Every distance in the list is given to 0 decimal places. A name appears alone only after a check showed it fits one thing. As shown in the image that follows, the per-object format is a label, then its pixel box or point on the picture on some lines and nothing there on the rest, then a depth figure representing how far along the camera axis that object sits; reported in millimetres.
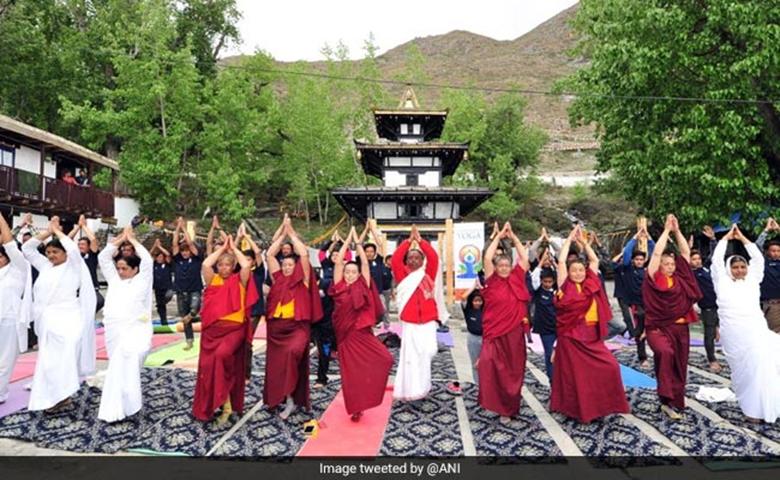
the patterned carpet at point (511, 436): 4500
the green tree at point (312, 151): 30688
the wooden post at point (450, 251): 16047
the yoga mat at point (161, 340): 9277
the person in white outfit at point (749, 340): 5102
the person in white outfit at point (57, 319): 5180
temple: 23078
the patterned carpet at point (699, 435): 4430
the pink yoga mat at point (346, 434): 4465
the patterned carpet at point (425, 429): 4535
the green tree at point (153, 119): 23453
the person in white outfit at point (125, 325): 4988
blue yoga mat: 6699
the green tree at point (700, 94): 12088
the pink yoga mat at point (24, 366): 6941
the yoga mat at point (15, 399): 5521
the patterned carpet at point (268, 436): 4469
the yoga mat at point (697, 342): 10047
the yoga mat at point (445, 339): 10638
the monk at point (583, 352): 4992
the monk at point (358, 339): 5211
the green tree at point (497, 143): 32938
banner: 15789
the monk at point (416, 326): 5770
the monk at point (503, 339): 5195
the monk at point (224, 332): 4977
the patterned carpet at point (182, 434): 4508
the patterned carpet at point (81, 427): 4586
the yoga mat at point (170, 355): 7946
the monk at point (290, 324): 5215
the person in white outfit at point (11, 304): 5594
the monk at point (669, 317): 5285
